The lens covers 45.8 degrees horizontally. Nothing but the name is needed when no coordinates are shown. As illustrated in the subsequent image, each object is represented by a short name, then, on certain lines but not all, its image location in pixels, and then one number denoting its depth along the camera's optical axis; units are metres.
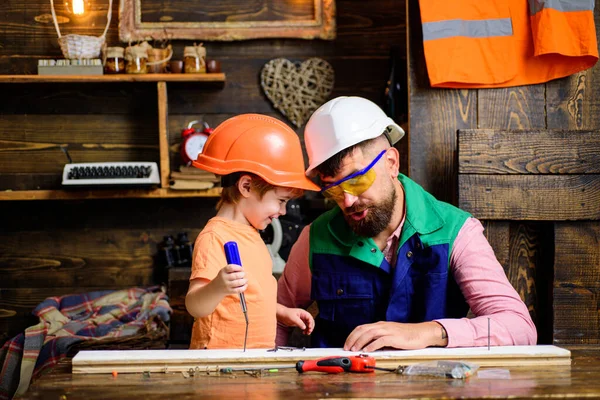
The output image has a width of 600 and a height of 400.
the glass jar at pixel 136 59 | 4.21
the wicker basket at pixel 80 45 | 4.18
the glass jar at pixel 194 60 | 4.24
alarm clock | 4.32
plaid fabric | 3.66
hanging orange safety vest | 2.94
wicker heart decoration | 4.48
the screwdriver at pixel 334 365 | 1.68
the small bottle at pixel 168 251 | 4.38
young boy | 2.13
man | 2.29
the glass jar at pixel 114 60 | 4.21
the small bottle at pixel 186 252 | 4.36
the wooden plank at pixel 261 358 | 1.72
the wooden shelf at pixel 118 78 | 4.16
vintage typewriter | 4.12
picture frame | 4.45
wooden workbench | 1.46
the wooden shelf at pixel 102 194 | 4.21
